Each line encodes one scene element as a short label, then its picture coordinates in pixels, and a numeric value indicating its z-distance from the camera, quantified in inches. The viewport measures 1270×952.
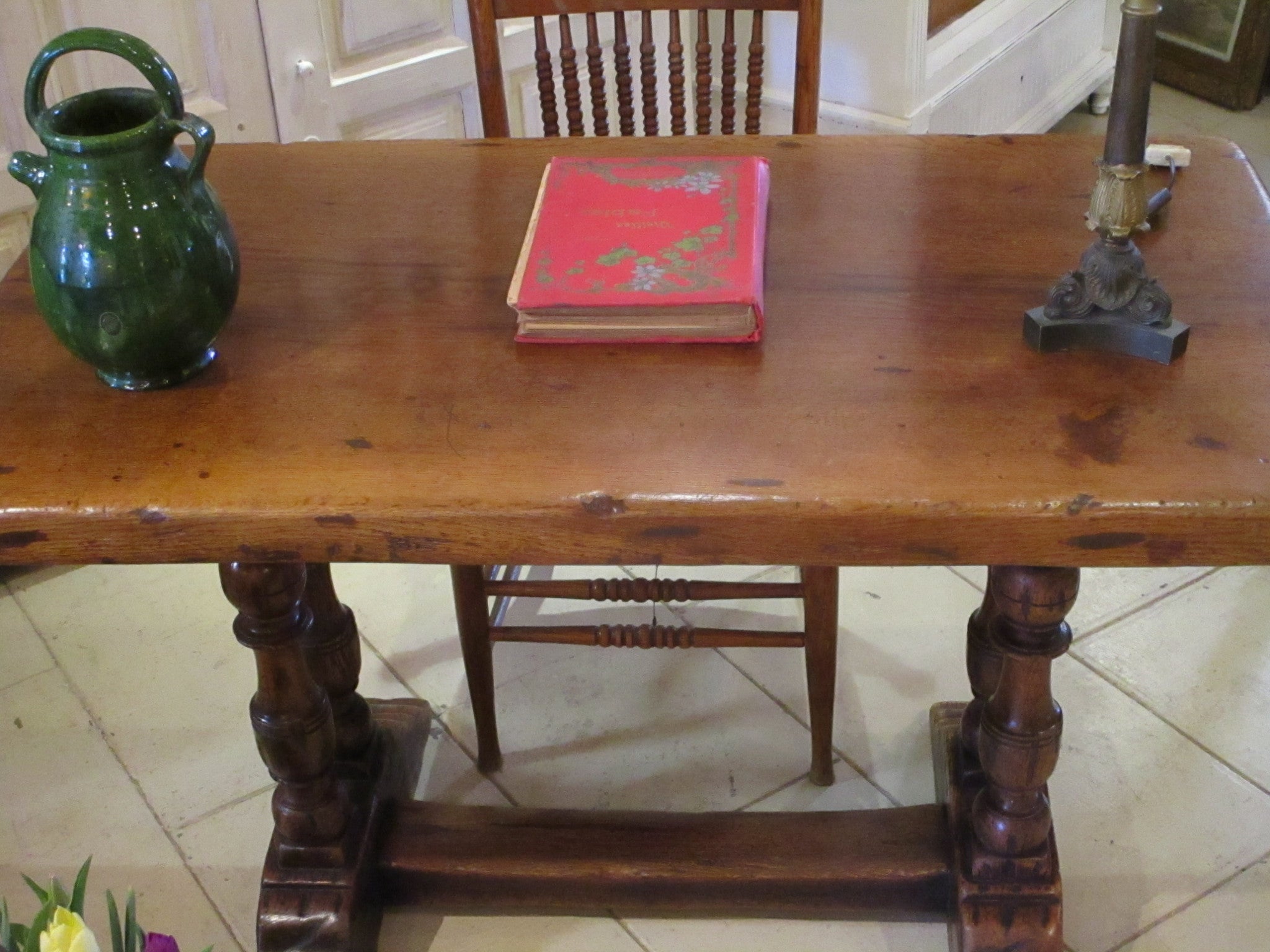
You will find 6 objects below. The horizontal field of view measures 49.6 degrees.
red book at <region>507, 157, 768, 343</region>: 43.5
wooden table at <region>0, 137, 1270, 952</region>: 37.2
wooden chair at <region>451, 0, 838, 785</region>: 59.9
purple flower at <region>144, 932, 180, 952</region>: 26.0
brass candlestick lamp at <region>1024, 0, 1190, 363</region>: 40.1
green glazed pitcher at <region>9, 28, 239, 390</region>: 38.9
